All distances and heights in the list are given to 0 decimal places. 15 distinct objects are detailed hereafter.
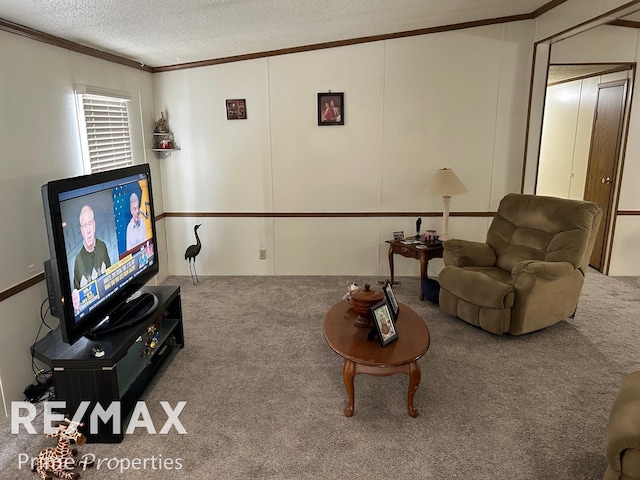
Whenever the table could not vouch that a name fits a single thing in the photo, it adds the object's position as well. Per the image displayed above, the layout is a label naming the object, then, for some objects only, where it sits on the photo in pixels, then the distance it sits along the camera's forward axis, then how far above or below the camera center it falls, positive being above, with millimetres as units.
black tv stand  2295 -1160
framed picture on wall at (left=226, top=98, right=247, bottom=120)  4617 +309
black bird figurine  4594 -1075
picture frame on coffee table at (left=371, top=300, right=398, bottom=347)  2465 -976
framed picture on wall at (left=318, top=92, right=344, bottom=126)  4566 +311
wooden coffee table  2361 -1089
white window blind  3324 +104
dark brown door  4738 -142
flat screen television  2193 -596
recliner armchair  3365 -995
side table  4219 -1014
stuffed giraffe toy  2047 -1397
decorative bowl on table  2676 -931
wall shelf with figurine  4594 +27
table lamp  4199 -405
